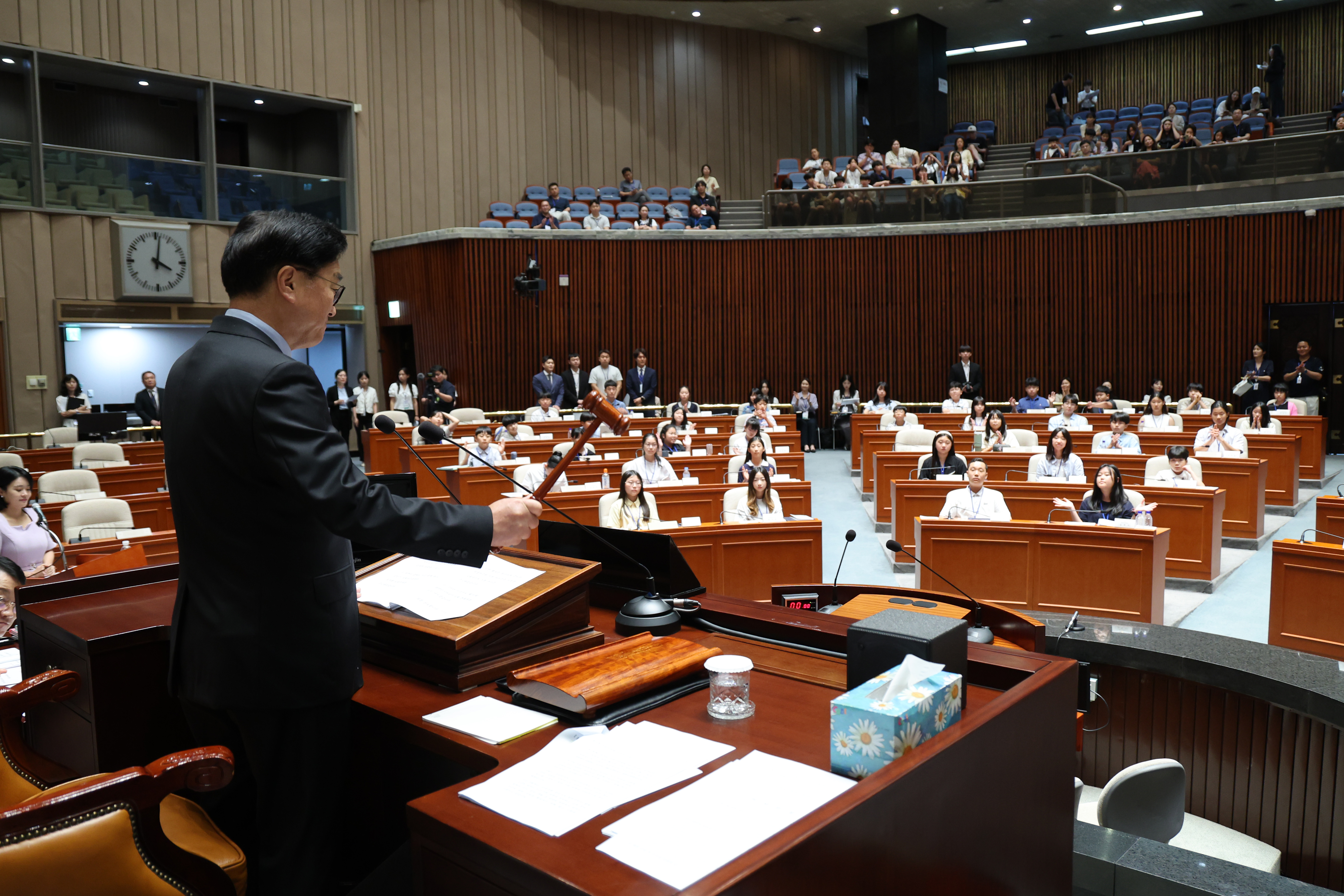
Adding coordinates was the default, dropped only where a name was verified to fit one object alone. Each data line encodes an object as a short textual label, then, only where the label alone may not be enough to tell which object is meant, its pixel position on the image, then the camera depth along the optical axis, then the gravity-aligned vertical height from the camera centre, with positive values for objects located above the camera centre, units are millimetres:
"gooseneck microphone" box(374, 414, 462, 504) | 2230 -179
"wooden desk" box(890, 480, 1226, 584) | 7008 -1265
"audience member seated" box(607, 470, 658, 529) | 6938 -1151
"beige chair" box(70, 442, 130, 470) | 9031 -980
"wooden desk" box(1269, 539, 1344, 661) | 5277 -1411
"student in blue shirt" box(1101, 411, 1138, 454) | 9523 -909
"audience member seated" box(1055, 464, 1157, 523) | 6656 -1081
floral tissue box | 1306 -520
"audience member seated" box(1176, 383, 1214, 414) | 11930 -725
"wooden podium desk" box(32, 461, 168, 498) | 8414 -1131
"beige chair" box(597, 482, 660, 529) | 7066 -1176
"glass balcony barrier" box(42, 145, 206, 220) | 12438 +2229
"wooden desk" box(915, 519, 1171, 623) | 6035 -1422
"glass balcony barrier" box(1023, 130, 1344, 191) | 12641 +2516
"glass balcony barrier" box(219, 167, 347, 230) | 13711 +2304
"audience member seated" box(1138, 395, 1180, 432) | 10586 -827
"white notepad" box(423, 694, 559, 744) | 1517 -603
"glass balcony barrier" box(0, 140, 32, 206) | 12055 +2238
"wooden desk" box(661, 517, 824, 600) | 6465 -1404
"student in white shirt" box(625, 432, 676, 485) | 8344 -1026
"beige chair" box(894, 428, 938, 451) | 10148 -974
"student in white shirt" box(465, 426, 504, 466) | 9086 -974
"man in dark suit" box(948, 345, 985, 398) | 14258 -411
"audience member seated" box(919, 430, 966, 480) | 8164 -994
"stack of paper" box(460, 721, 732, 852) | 1254 -597
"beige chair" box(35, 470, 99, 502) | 7445 -1049
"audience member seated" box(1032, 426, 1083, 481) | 8102 -964
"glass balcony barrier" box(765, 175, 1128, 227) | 14234 +2202
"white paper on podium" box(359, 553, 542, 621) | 1846 -477
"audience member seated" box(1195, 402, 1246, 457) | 9008 -876
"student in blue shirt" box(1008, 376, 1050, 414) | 12688 -744
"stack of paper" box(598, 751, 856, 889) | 1116 -590
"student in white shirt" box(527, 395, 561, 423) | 12562 -834
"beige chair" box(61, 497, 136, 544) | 6352 -1130
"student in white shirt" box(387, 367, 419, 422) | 14047 -667
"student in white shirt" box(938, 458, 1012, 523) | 6738 -1113
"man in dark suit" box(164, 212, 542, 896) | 1527 -305
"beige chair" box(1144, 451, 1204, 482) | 7992 -1004
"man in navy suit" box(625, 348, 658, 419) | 14195 -504
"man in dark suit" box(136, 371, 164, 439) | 11938 -654
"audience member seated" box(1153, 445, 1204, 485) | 7652 -946
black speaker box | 1514 -472
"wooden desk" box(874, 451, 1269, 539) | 8031 -1170
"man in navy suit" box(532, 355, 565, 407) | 13719 -489
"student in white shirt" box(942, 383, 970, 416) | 12617 -758
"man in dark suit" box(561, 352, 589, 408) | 14242 -551
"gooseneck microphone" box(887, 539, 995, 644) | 2873 -865
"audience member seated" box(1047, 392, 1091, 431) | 11077 -857
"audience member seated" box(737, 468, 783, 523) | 7016 -1136
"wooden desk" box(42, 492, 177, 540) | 7309 -1212
